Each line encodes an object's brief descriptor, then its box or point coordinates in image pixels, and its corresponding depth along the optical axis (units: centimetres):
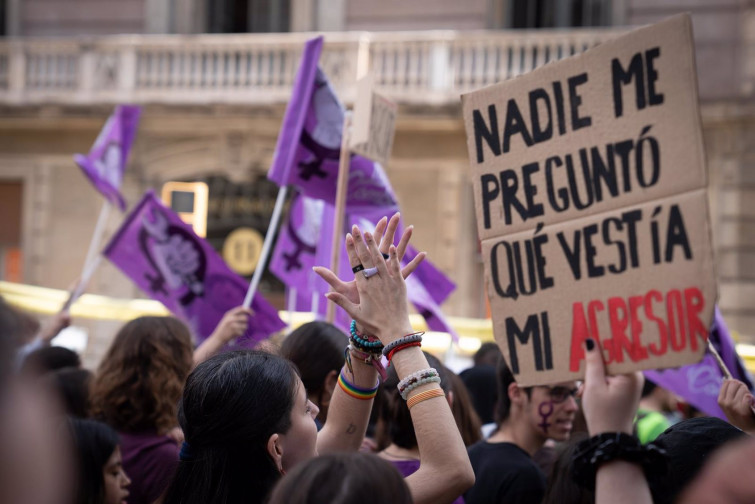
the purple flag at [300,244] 552
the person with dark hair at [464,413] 357
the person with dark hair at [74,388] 379
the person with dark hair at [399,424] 307
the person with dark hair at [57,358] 432
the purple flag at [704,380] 404
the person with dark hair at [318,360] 311
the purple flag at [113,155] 616
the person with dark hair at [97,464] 280
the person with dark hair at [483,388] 497
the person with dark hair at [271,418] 195
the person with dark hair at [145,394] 310
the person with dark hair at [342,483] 153
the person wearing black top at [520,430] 316
